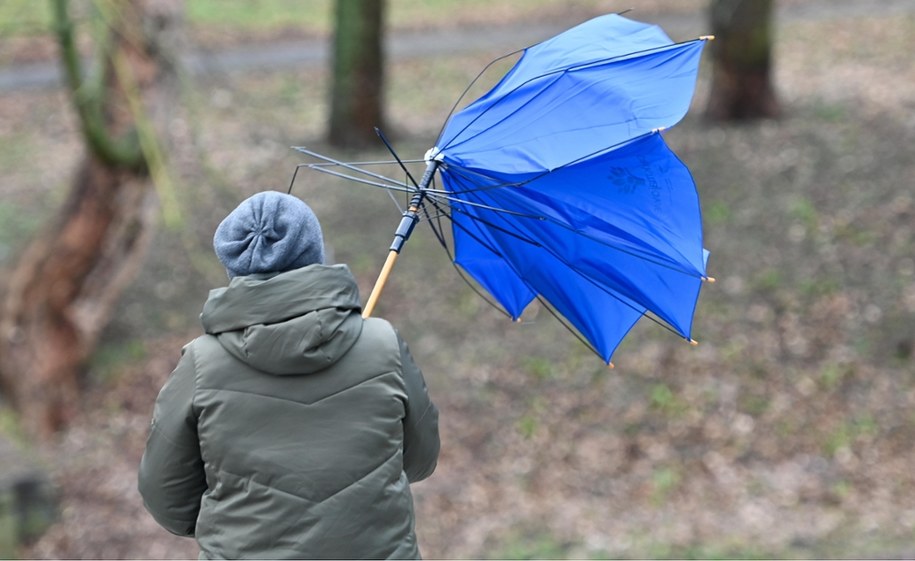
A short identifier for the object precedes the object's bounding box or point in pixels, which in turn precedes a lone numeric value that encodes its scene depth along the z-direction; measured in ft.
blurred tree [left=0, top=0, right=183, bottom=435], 57.67
